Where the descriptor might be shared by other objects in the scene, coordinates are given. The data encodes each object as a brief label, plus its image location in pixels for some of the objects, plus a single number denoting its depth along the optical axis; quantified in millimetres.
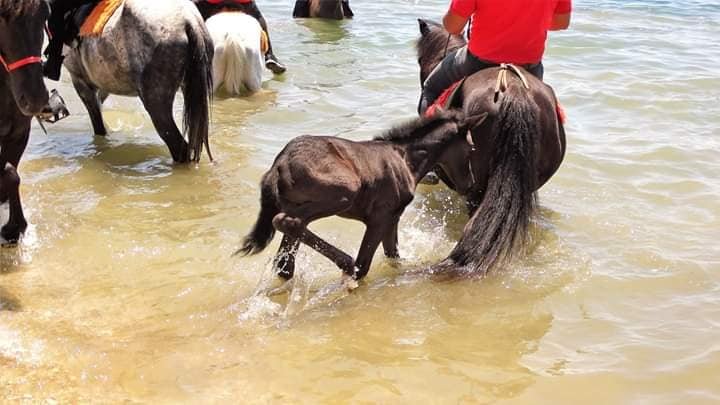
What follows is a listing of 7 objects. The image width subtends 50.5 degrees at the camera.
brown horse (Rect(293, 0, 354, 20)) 14039
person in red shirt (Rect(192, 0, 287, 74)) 9180
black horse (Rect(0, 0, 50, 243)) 4226
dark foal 3891
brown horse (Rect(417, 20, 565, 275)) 4504
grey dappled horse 6207
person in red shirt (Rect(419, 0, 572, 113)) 5109
